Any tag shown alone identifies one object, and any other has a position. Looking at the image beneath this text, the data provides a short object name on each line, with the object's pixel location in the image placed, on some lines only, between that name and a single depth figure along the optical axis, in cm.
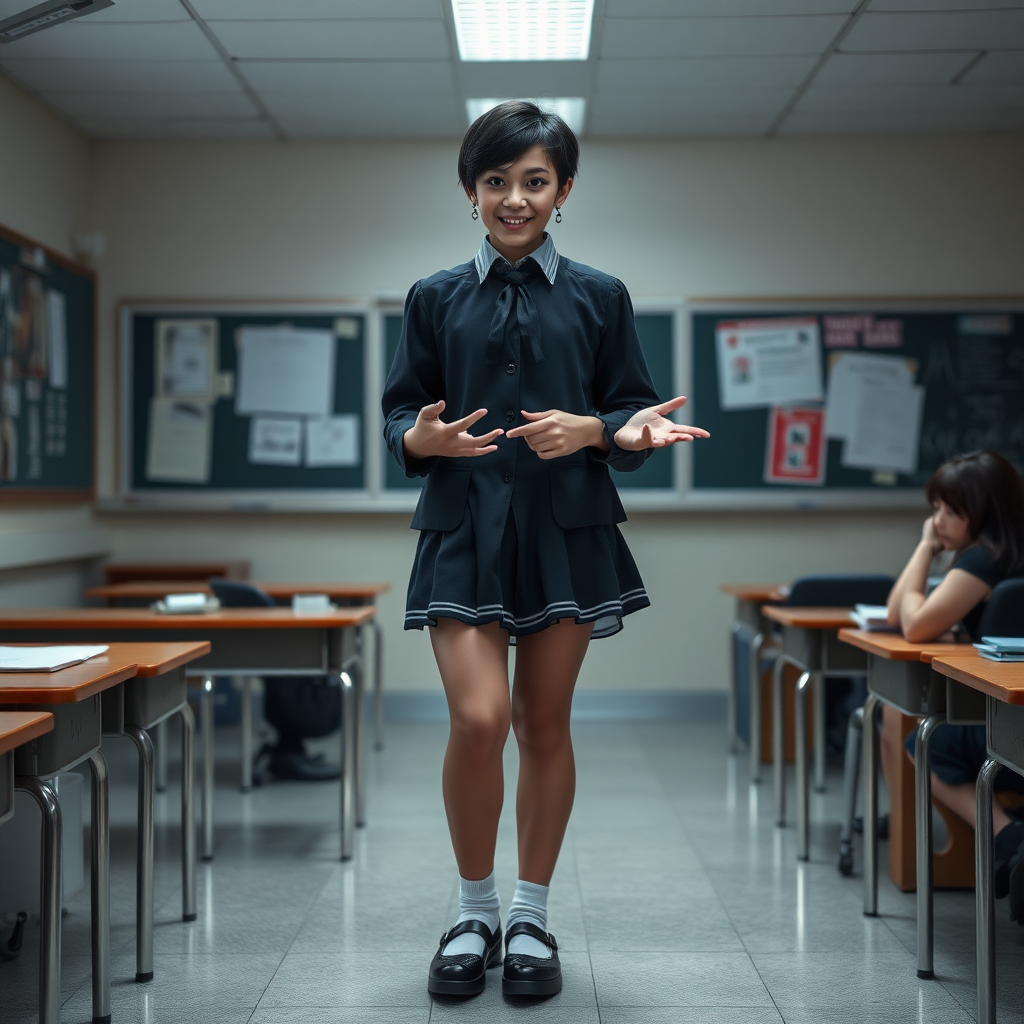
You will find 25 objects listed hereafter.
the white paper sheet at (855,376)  540
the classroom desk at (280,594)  425
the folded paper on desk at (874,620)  275
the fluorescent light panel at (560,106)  492
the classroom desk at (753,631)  404
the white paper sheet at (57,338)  487
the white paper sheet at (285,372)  544
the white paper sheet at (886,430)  540
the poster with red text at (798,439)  543
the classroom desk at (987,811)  181
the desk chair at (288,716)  398
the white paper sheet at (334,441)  546
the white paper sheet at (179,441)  545
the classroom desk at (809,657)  297
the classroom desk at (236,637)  294
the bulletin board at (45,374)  444
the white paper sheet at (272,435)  545
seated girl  249
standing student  198
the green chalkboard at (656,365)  545
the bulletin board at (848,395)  540
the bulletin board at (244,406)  544
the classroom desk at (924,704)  218
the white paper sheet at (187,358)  544
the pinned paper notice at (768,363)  542
